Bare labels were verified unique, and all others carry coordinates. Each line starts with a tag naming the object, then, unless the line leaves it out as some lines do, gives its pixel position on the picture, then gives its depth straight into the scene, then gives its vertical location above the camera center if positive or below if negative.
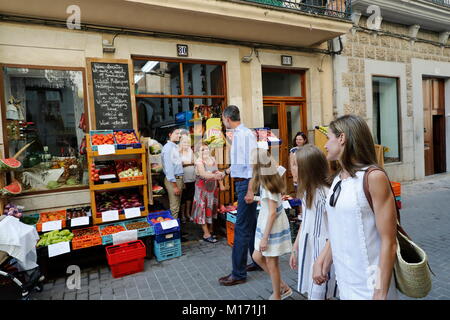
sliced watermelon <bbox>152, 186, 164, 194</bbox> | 5.72 -0.86
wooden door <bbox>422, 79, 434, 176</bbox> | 11.04 +0.15
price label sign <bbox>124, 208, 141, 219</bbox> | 4.92 -1.09
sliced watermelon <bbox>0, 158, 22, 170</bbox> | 4.46 -0.17
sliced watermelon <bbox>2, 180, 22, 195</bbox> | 4.47 -0.56
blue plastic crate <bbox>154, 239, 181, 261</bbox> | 4.68 -1.65
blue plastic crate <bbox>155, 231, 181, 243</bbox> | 4.68 -1.45
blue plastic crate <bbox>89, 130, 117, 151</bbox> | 5.13 +0.27
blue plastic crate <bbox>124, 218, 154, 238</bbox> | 4.60 -1.33
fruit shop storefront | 4.77 +0.57
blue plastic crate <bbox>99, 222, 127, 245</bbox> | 4.38 -1.34
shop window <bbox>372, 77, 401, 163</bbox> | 9.88 +0.51
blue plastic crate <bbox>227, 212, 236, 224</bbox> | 5.00 -1.27
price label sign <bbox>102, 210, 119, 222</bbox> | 4.76 -1.08
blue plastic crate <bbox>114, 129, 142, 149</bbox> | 4.89 +0.01
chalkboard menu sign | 5.55 +0.97
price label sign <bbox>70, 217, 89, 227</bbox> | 4.58 -1.11
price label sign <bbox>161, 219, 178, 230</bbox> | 4.68 -1.25
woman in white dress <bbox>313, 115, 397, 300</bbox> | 1.64 -0.48
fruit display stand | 4.75 -0.60
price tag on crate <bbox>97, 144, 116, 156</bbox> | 4.72 -0.03
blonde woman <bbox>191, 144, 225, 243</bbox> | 5.49 -0.96
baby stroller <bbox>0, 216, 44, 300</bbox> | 3.43 -1.31
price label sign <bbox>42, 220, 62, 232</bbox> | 4.39 -1.11
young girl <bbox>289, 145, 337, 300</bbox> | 2.53 -0.66
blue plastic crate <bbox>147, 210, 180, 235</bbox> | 4.67 -1.24
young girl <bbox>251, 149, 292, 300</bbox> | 3.02 -0.86
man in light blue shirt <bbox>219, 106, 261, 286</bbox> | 3.75 -0.71
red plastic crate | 4.11 -1.54
